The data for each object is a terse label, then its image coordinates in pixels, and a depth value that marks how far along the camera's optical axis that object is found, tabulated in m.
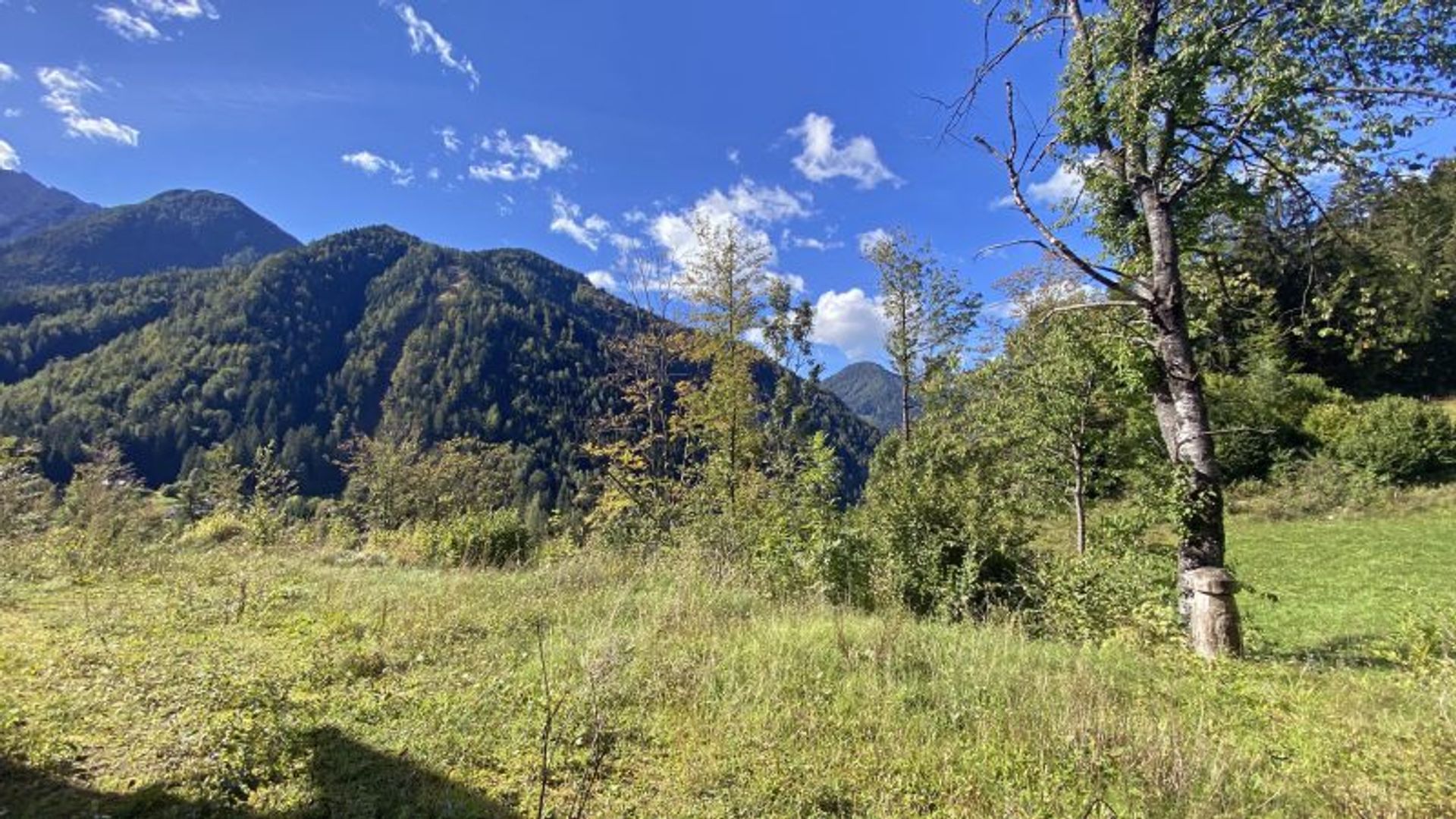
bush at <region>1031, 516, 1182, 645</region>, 6.46
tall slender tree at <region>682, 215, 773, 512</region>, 15.79
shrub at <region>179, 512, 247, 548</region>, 11.17
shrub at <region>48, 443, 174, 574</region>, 8.16
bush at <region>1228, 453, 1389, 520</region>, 22.56
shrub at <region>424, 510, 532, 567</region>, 10.53
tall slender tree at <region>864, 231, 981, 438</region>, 25.16
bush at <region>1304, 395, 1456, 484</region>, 22.44
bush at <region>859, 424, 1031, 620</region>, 7.91
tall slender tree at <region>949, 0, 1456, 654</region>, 5.57
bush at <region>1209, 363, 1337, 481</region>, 25.45
